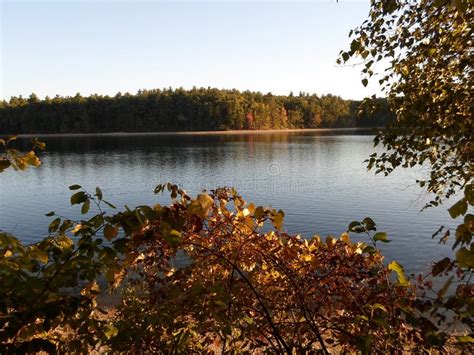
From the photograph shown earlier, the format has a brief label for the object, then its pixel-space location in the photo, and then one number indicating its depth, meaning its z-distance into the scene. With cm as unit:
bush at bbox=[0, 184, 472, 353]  222
